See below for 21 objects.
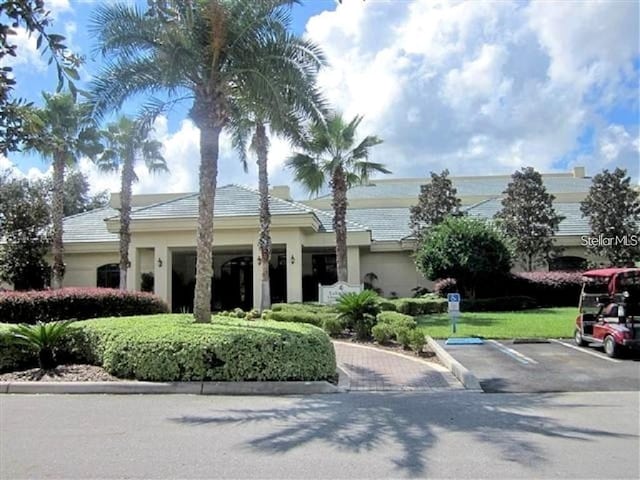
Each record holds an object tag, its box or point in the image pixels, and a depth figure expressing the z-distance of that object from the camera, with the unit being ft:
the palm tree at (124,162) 78.28
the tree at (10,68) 10.68
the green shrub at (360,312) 50.52
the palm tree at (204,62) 38.40
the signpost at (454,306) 50.34
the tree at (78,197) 153.38
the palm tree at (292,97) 40.40
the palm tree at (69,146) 76.84
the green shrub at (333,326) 51.52
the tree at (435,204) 91.56
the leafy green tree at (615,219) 84.74
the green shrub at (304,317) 54.49
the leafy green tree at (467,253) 76.13
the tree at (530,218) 86.07
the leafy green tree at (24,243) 84.17
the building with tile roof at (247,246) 79.20
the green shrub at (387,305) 64.49
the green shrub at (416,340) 42.44
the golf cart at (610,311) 40.16
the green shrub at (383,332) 46.50
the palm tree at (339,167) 74.49
